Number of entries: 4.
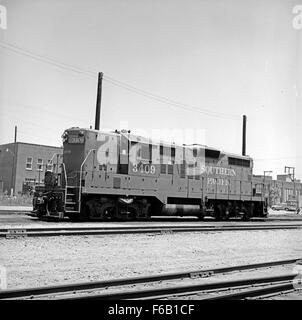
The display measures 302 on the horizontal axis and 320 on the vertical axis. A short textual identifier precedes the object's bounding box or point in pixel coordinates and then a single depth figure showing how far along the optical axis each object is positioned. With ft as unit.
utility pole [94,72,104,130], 74.43
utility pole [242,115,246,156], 108.87
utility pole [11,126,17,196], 130.82
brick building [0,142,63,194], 131.23
